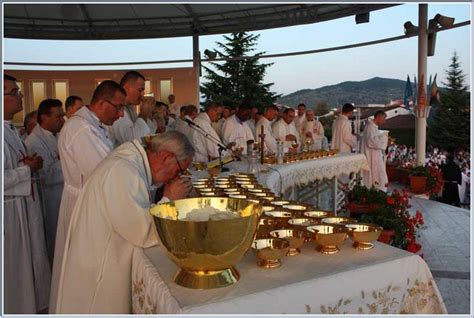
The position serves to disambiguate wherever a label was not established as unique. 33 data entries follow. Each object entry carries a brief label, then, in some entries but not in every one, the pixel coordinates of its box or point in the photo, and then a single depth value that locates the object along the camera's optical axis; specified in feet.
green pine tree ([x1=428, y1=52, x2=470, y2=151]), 80.89
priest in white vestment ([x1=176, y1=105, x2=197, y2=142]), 27.12
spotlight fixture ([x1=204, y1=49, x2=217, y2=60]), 44.77
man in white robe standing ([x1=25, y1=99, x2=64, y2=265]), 14.57
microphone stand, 14.62
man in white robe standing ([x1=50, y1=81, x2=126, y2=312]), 11.52
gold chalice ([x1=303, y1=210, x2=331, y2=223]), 7.50
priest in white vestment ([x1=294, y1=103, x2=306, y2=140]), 40.12
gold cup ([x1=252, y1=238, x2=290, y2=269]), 5.94
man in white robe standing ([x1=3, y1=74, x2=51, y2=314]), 11.53
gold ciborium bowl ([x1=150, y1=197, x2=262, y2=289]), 5.17
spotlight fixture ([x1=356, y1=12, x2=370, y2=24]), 36.81
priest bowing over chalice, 6.66
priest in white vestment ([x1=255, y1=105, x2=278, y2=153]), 28.77
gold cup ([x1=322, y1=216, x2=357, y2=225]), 7.32
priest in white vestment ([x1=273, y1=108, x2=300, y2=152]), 30.99
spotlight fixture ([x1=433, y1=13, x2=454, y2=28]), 32.99
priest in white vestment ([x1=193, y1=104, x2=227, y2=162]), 22.30
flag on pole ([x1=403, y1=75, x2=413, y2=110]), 41.84
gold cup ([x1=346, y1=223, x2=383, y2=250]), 6.54
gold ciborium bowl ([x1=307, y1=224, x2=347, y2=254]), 6.44
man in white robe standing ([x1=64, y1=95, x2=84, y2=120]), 17.19
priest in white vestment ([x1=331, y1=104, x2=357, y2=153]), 32.04
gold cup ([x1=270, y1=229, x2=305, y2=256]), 6.44
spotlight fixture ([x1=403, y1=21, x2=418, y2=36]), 35.37
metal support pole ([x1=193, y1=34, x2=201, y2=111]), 46.29
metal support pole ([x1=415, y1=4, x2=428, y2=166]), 34.65
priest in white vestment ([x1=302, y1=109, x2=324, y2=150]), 39.32
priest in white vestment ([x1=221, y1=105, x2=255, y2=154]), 26.55
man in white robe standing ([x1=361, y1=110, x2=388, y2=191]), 29.07
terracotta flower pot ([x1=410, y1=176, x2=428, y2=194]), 29.09
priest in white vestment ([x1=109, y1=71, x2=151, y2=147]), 17.75
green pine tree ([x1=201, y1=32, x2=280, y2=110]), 83.46
